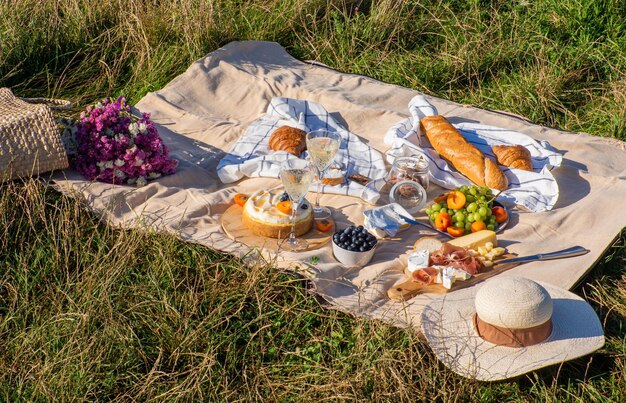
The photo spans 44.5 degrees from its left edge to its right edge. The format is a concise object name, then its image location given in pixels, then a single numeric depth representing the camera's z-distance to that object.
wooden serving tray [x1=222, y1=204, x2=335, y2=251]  4.27
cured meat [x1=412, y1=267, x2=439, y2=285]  3.92
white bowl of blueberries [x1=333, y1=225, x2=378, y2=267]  4.11
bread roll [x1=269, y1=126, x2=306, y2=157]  5.19
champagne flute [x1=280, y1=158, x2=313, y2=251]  3.96
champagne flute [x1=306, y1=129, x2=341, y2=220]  4.34
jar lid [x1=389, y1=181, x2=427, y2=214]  4.70
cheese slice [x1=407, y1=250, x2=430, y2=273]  4.01
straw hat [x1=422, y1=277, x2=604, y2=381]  3.17
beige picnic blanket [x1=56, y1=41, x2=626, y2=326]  4.05
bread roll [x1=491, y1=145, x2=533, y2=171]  5.02
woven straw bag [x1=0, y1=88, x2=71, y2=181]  4.46
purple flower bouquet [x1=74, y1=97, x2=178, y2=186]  4.75
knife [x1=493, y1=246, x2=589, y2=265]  4.12
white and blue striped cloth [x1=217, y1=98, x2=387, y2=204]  4.91
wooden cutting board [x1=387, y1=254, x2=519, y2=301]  3.87
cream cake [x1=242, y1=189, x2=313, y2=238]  4.31
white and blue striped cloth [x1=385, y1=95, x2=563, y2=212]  4.80
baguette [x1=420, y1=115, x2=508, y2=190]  4.88
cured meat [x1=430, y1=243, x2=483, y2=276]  3.98
